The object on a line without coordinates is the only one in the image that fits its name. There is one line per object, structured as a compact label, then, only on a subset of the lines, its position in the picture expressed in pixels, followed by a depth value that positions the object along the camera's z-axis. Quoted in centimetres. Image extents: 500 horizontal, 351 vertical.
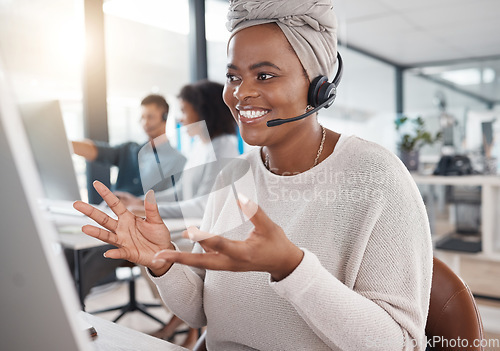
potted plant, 355
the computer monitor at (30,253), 25
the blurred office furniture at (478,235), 264
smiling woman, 70
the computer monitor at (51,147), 147
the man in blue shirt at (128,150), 232
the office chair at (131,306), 280
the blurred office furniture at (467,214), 329
